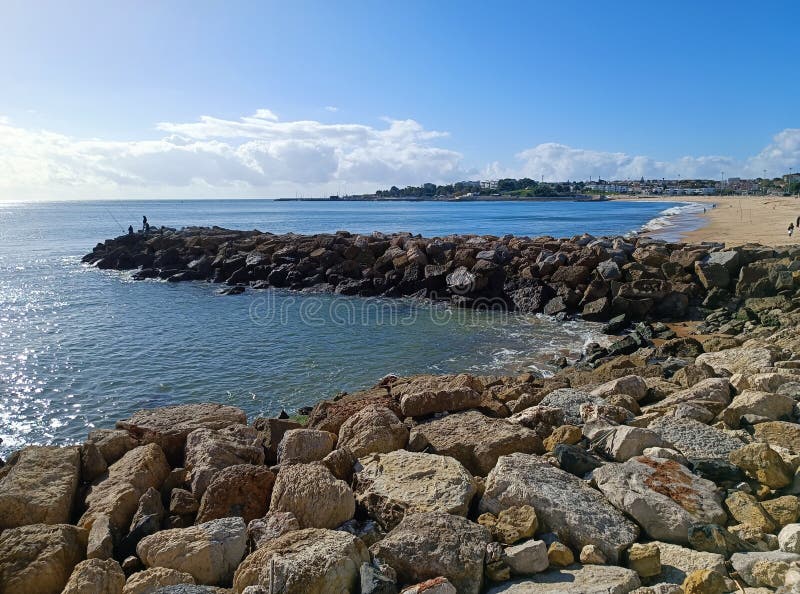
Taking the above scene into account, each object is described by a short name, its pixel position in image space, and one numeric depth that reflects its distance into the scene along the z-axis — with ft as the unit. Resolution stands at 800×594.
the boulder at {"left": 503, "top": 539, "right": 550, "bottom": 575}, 12.03
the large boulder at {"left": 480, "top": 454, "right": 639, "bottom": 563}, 12.80
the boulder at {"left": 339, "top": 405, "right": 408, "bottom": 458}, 18.34
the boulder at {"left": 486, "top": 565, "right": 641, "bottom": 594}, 11.03
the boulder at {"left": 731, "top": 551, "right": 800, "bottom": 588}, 10.84
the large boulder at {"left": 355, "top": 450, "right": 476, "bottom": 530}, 14.38
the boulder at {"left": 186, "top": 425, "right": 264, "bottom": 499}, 17.47
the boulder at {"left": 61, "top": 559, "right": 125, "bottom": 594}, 12.46
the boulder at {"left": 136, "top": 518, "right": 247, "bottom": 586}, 13.17
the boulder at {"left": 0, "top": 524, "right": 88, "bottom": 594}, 13.20
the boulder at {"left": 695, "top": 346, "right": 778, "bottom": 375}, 24.70
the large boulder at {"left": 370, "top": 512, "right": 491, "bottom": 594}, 11.76
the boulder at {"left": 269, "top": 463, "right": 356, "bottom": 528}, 14.53
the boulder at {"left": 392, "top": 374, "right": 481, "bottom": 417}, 22.04
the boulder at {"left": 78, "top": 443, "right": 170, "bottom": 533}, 16.16
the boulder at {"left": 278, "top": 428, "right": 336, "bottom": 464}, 18.39
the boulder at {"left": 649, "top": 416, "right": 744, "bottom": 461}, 16.62
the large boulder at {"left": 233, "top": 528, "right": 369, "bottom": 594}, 11.21
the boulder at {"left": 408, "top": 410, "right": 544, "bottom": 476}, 17.75
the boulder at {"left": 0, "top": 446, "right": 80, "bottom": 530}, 16.26
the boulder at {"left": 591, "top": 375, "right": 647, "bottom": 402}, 23.15
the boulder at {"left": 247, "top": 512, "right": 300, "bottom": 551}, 13.78
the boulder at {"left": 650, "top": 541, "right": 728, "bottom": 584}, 11.61
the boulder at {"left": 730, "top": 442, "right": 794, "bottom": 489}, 14.66
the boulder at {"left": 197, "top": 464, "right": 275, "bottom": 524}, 15.67
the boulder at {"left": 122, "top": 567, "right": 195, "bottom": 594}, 12.37
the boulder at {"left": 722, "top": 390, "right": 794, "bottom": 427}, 18.70
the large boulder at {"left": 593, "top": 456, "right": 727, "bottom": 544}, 13.19
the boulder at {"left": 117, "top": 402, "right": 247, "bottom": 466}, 21.31
